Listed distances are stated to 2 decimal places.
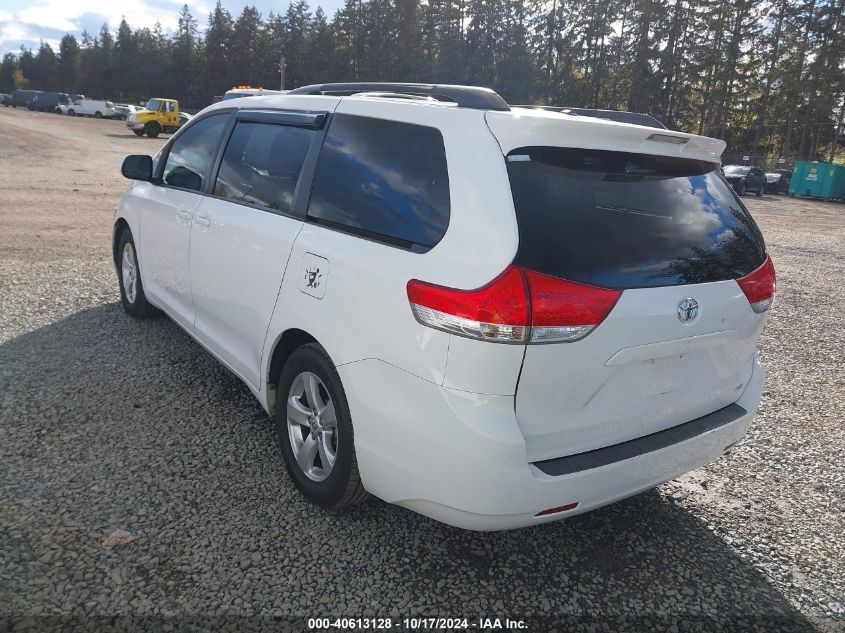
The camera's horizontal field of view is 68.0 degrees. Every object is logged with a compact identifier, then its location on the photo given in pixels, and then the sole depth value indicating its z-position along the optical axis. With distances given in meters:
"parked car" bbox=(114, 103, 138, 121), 61.16
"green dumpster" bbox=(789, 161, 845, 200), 33.25
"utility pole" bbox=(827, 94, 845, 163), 51.65
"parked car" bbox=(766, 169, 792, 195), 36.00
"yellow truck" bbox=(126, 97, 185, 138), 36.28
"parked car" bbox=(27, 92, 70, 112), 66.47
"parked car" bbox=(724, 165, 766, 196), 32.06
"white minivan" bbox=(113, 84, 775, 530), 2.15
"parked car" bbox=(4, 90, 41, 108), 71.65
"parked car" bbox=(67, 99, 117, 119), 61.62
